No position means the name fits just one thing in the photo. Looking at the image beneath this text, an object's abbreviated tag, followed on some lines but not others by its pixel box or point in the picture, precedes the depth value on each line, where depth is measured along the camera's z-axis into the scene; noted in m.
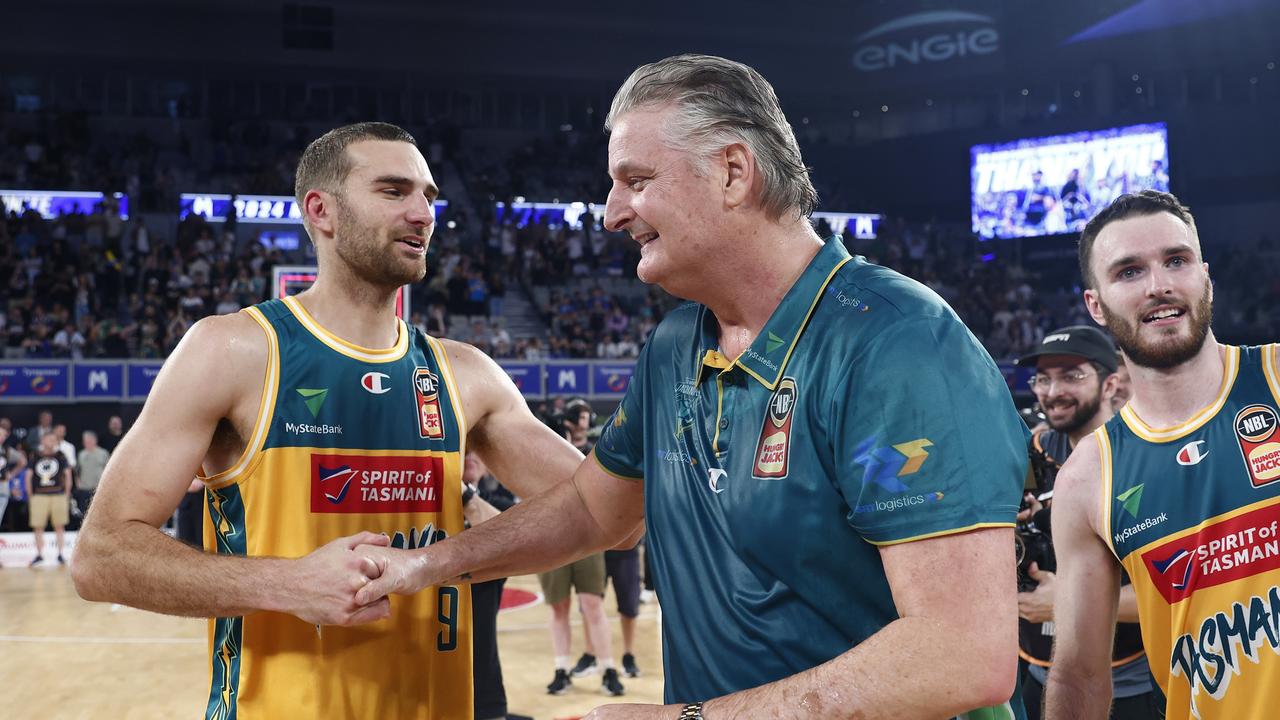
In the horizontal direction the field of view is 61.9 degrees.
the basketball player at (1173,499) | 2.45
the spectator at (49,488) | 13.38
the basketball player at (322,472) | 2.44
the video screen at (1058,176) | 24.23
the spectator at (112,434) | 14.62
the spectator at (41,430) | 14.08
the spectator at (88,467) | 13.73
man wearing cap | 3.73
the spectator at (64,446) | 13.81
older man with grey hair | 1.50
